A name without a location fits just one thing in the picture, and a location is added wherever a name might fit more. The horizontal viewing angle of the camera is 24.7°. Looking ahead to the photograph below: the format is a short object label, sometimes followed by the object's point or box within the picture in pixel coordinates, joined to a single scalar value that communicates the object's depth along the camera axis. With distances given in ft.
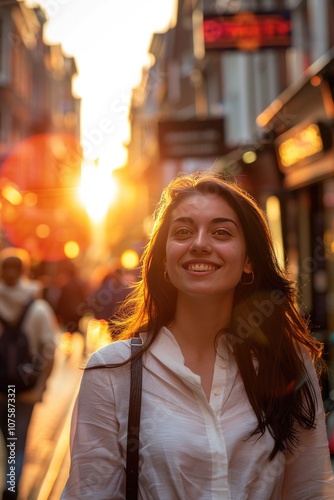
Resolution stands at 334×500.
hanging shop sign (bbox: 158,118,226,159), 49.65
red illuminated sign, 37.81
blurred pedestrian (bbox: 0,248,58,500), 17.58
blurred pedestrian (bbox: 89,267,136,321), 26.48
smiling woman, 7.14
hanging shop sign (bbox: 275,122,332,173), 31.99
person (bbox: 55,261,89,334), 43.19
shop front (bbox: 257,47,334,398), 31.68
